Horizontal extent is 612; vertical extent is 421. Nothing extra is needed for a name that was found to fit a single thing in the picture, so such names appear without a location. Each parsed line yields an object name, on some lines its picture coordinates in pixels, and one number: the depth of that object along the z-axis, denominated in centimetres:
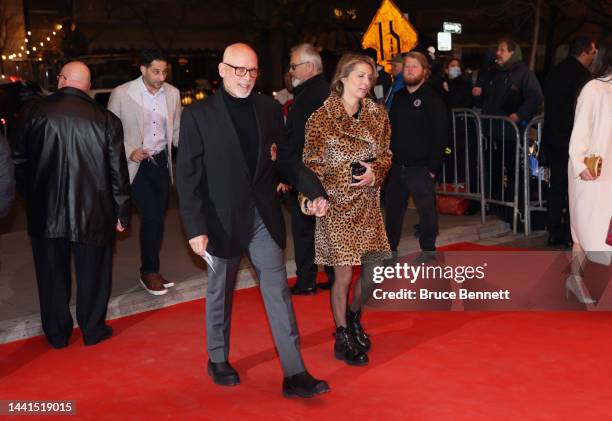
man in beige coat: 761
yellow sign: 1209
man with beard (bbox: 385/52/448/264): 798
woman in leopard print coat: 587
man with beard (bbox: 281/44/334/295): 719
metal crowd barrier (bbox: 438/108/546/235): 1023
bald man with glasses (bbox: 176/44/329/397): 520
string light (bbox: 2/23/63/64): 3959
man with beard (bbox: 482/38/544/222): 1059
